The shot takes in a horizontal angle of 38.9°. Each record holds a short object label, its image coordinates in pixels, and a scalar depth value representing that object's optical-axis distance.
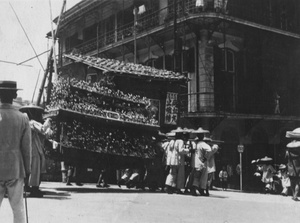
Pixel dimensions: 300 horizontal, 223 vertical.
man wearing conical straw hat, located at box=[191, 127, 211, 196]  11.97
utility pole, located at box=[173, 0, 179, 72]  19.84
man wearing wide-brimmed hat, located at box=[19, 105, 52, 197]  9.08
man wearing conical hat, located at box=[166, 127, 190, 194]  11.99
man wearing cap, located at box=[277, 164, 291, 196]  16.47
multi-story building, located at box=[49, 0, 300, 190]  21.00
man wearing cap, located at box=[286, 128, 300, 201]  12.30
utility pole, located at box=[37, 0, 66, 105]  22.80
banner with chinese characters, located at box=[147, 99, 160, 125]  13.93
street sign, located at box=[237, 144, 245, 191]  20.45
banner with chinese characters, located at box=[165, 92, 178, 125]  15.17
